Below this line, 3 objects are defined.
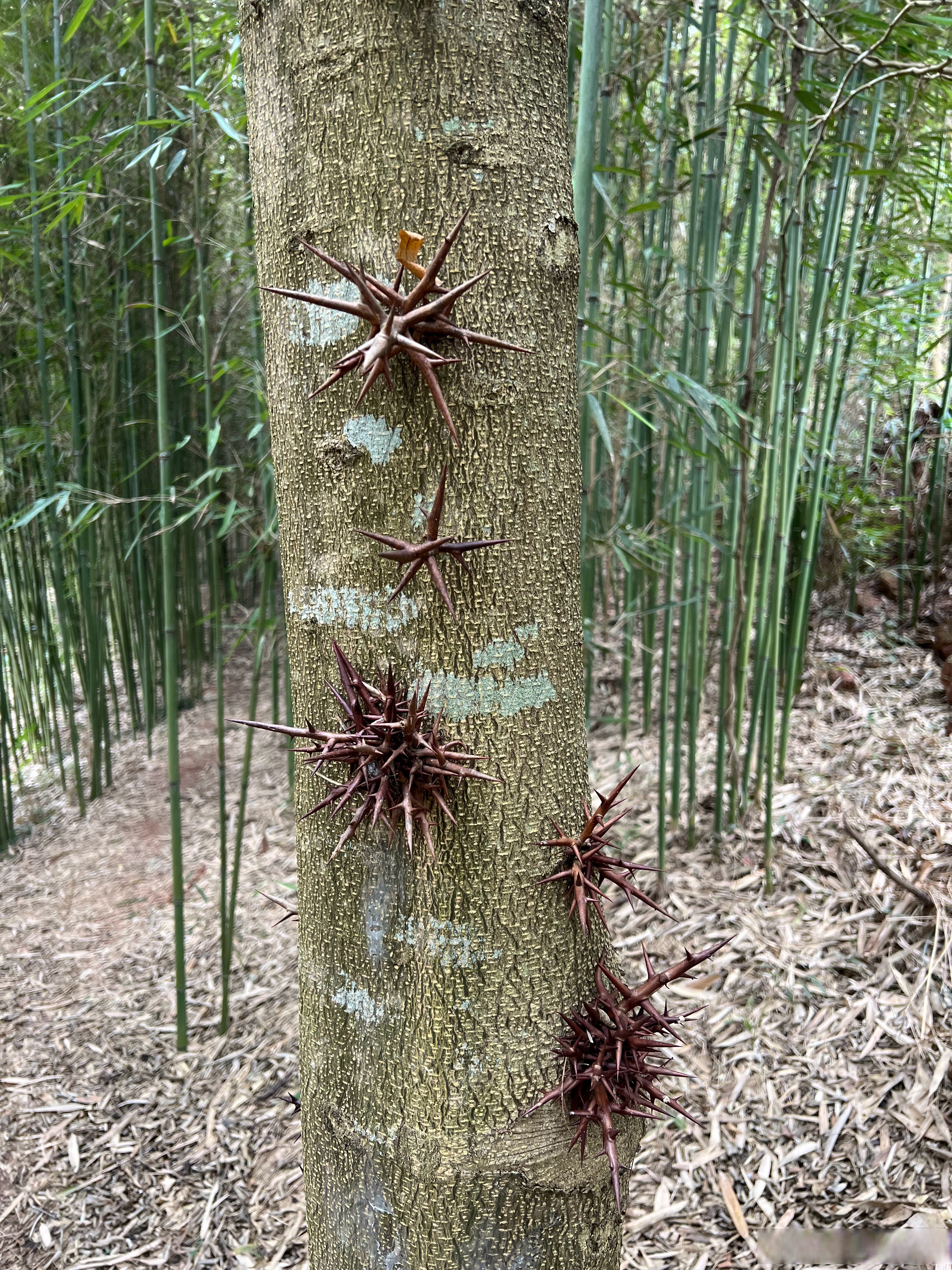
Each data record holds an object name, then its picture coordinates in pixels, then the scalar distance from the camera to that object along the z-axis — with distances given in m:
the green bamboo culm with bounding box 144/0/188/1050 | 1.69
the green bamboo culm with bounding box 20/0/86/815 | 2.32
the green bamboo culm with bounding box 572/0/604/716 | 1.00
